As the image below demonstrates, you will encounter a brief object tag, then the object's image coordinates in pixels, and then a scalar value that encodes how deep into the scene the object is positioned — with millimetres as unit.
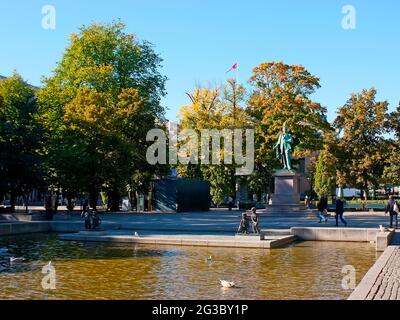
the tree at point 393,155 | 62562
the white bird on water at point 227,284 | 12477
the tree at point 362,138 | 67000
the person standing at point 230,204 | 56538
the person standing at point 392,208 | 27797
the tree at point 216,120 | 60062
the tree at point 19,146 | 36469
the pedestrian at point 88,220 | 26109
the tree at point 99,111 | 44750
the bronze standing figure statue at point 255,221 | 22438
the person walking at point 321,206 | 33869
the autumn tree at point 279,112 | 57188
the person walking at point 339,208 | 29844
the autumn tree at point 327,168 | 68000
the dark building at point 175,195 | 51906
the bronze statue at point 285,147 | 43938
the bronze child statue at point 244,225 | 22656
